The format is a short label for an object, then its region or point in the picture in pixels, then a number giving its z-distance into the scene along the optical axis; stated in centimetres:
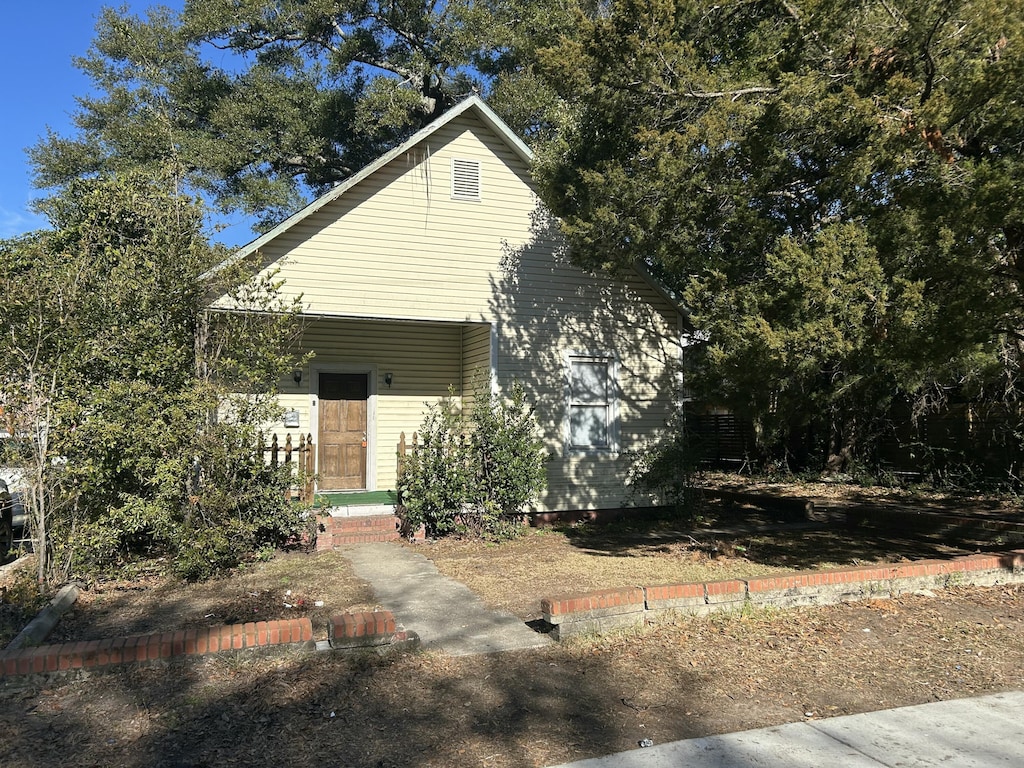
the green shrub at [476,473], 989
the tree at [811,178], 639
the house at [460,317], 1070
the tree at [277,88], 2091
